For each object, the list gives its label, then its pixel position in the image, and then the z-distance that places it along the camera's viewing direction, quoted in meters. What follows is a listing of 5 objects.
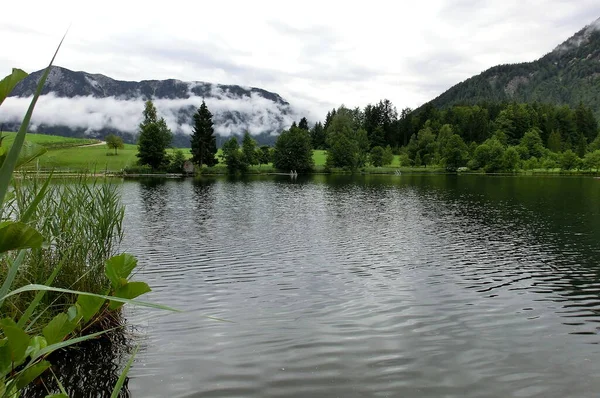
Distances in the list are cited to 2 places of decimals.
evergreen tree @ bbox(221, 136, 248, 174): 111.56
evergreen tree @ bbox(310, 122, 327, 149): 174.12
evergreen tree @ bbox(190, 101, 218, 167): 110.38
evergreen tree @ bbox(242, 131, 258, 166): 118.69
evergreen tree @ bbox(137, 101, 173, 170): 101.50
